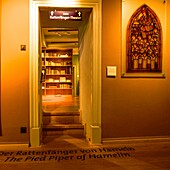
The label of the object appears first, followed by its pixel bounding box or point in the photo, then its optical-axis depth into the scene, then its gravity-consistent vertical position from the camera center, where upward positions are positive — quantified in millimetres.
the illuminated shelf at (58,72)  11602 +283
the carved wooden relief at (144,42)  4492 +615
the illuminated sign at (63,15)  4559 +1081
